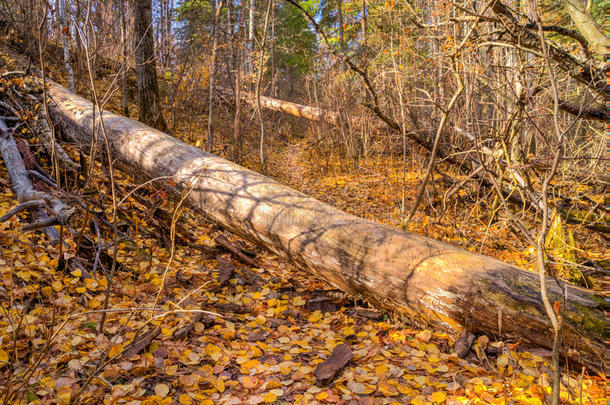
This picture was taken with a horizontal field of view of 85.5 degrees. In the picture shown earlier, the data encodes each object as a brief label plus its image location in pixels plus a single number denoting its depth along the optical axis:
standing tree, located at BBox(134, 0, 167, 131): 5.40
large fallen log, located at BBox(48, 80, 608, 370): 2.06
